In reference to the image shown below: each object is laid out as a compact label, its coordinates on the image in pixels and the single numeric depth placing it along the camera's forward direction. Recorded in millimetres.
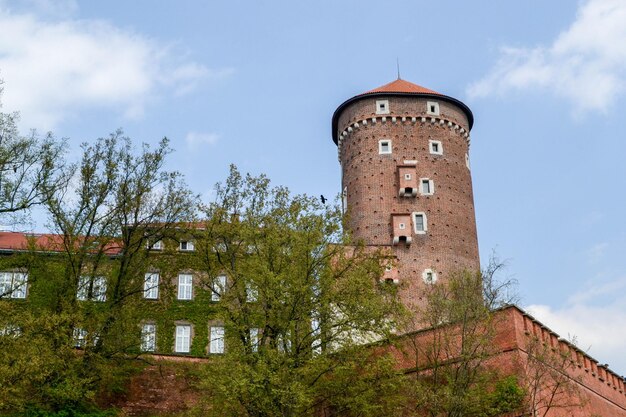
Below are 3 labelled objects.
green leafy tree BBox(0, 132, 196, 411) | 25094
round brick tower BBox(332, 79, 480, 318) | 40281
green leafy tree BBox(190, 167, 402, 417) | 22406
